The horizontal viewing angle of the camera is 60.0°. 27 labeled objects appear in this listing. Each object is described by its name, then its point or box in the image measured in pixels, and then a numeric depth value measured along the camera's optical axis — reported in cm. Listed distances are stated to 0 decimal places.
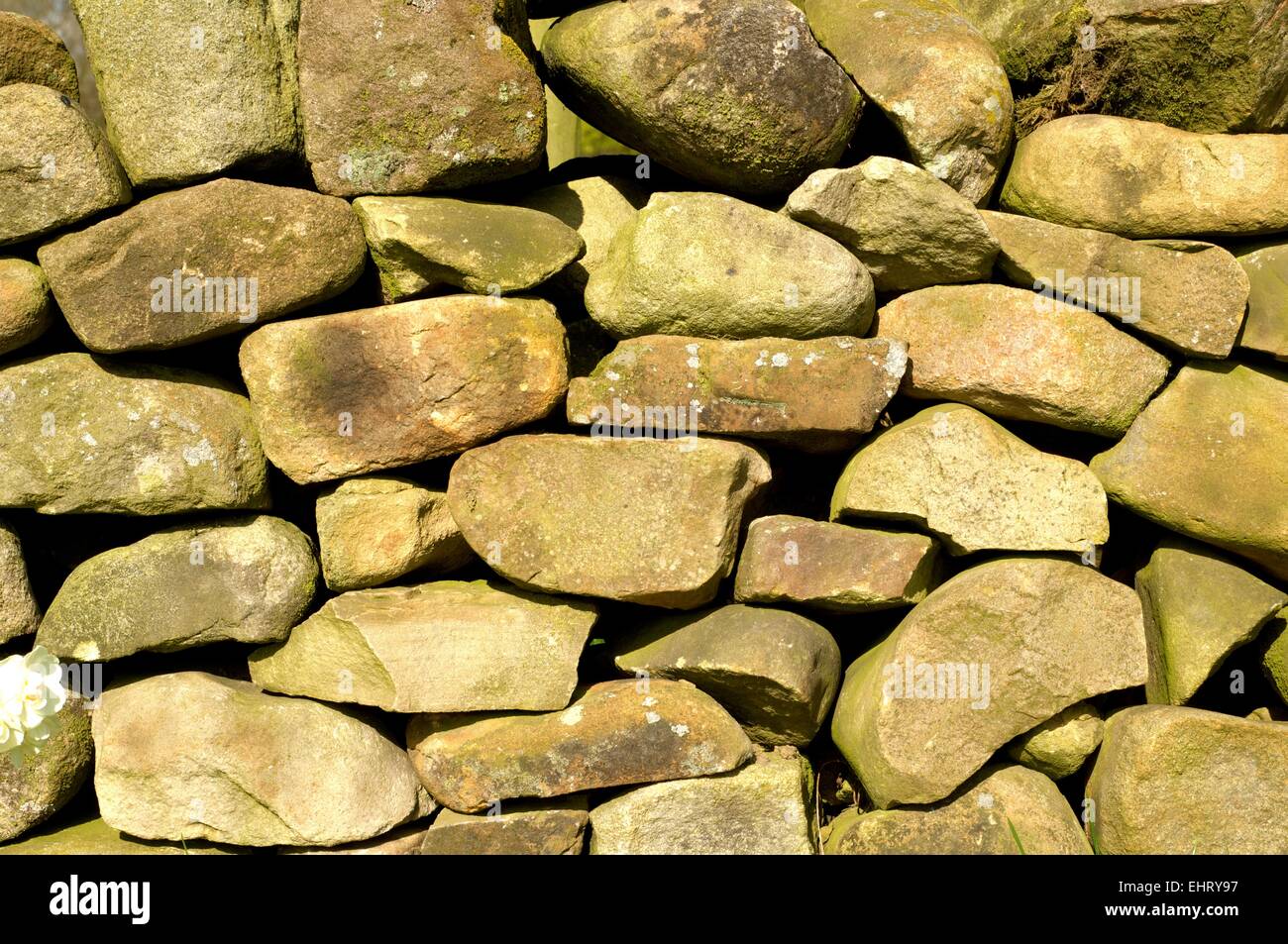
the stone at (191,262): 312
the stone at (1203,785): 312
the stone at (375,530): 327
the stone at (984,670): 321
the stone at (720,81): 326
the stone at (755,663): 320
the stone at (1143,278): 328
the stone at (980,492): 326
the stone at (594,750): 322
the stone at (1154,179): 334
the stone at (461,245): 320
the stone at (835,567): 324
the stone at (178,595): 327
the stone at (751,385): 323
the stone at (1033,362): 330
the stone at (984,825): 318
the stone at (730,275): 325
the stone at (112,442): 319
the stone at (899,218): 326
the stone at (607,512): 320
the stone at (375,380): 321
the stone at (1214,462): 323
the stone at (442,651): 322
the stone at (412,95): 316
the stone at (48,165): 307
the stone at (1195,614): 323
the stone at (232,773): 322
